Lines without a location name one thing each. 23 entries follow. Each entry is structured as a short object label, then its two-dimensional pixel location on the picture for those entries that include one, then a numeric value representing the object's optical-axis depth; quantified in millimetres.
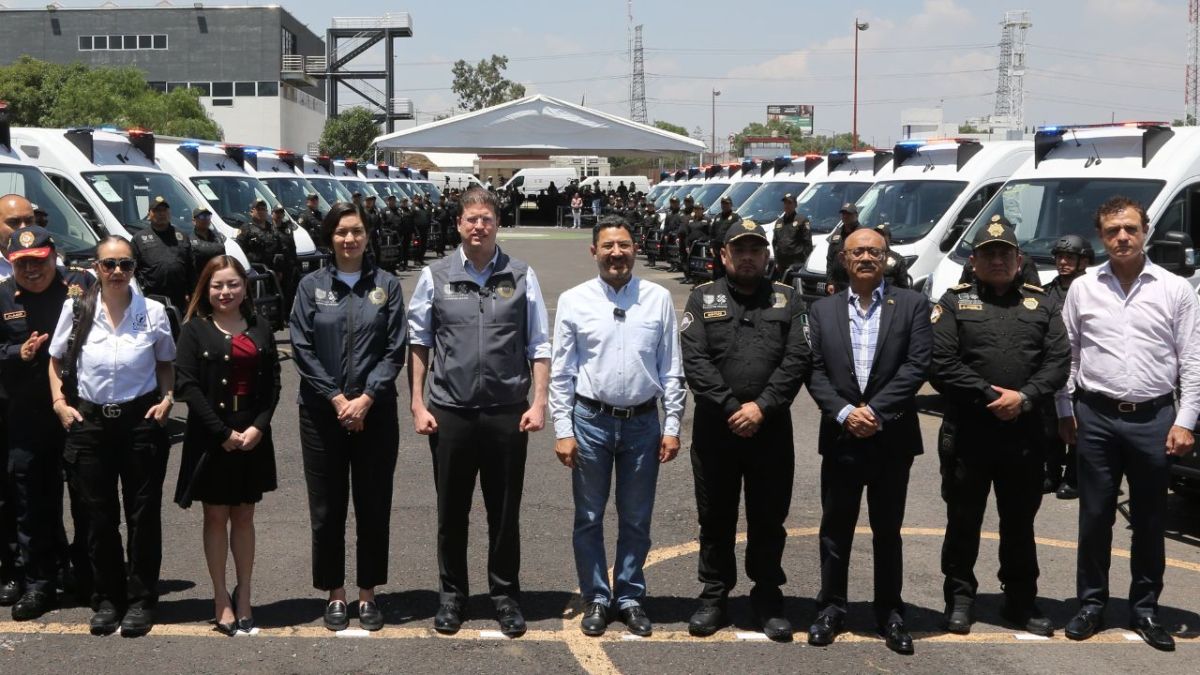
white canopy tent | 46688
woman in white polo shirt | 5500
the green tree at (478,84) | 110250
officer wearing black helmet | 8242
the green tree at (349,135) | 77875
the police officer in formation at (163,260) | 11469
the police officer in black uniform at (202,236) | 11664
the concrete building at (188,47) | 77000
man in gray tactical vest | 5527
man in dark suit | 5453
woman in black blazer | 5410
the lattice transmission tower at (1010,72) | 93125
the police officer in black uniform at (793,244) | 16984
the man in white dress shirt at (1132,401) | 5566
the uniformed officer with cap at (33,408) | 5719
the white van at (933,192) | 13370
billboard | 153875
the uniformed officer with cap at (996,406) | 5555
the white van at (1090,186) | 10148
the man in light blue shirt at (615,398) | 5504
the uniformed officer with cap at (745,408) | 5449
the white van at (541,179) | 56531
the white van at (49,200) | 10477
